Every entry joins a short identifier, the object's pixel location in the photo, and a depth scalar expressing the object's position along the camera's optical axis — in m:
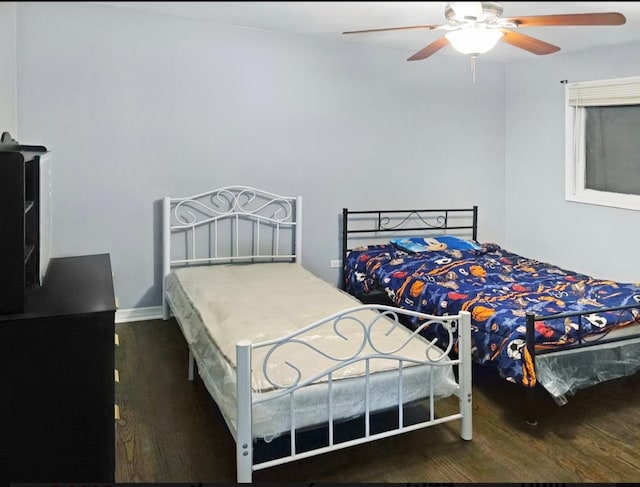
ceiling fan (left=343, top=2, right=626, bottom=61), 1.75
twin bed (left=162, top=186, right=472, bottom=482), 1.92
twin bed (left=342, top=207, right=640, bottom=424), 2.47
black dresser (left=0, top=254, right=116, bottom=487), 1.47
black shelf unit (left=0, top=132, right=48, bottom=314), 1.43
